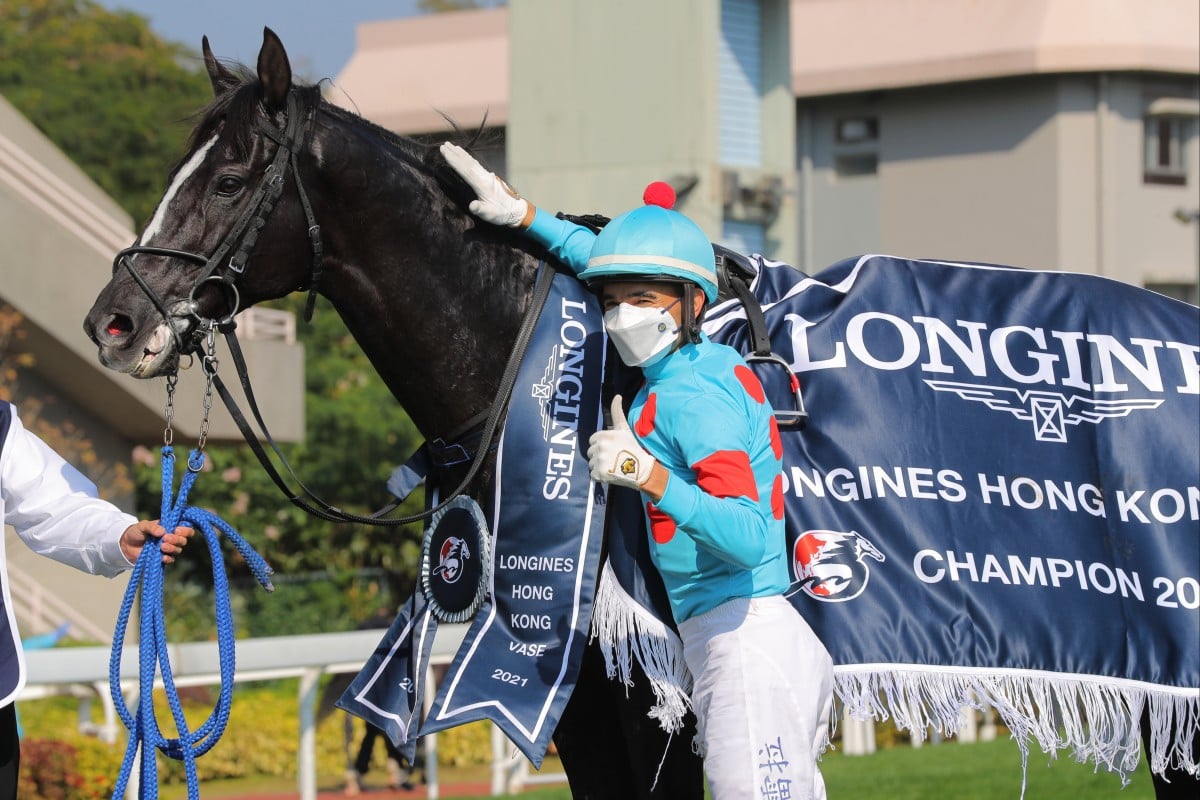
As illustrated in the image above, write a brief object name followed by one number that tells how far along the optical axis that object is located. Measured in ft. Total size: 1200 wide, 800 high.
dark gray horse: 22.38
